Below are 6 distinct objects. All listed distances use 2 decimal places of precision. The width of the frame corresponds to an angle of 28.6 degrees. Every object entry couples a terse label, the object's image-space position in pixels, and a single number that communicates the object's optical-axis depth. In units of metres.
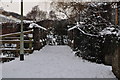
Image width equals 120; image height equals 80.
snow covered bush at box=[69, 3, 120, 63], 9.80
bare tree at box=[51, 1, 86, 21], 20.23
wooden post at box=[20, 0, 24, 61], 10.54
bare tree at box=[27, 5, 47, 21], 55.89
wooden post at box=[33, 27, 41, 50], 15.51
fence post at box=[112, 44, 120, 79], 6.00
